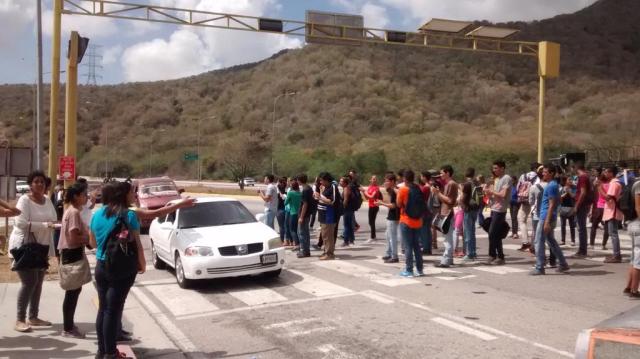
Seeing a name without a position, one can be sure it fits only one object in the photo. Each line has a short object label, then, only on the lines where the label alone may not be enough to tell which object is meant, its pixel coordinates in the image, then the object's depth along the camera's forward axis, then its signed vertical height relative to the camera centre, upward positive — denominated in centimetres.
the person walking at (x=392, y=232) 1159 -117
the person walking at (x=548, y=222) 971 -82
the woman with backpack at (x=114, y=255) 537 -77
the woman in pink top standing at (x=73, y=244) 632 -79
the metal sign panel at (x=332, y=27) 1966 +470
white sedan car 924 -116
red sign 1471 +1
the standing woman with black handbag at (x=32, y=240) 658 -79
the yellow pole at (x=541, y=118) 2105 +193
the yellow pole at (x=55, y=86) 1440 +196
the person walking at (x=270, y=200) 1423 -71
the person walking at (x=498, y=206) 1104 -64
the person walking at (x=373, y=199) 1524 -72
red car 1931 -77
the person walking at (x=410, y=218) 986 -76
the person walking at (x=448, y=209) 1105 -71
